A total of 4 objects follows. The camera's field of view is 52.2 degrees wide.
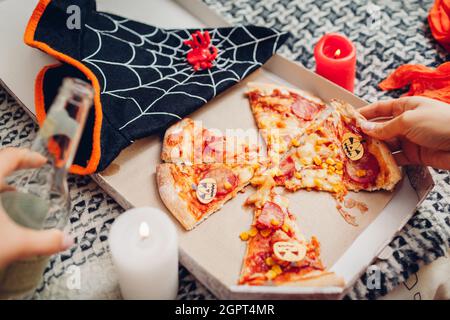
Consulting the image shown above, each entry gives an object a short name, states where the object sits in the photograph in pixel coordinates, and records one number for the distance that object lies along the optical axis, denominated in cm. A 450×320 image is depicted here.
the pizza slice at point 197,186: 100
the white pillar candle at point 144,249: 76
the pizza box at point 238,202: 91
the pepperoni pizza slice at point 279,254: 88
